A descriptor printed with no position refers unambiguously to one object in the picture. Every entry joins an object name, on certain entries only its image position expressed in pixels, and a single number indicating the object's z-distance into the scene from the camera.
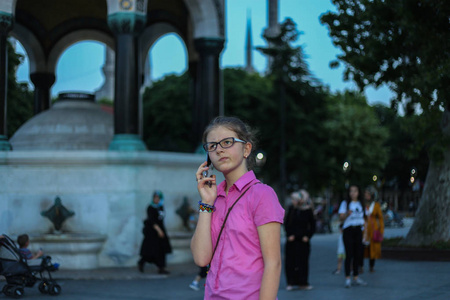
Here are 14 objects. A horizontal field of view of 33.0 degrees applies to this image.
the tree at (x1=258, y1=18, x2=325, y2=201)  45.09
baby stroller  11.90
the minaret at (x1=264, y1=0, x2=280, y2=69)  94.16
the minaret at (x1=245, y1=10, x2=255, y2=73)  137.38
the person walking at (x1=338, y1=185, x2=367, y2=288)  13.30
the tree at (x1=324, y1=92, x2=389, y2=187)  56.78
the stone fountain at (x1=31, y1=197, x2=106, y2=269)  15.94
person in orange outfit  15.70
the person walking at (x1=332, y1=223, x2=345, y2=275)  15.72
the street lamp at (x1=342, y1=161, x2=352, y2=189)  49.39
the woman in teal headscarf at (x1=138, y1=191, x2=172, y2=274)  15.52
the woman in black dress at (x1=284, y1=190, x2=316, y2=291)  13.25
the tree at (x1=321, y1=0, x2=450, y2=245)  16.41
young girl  3.86
